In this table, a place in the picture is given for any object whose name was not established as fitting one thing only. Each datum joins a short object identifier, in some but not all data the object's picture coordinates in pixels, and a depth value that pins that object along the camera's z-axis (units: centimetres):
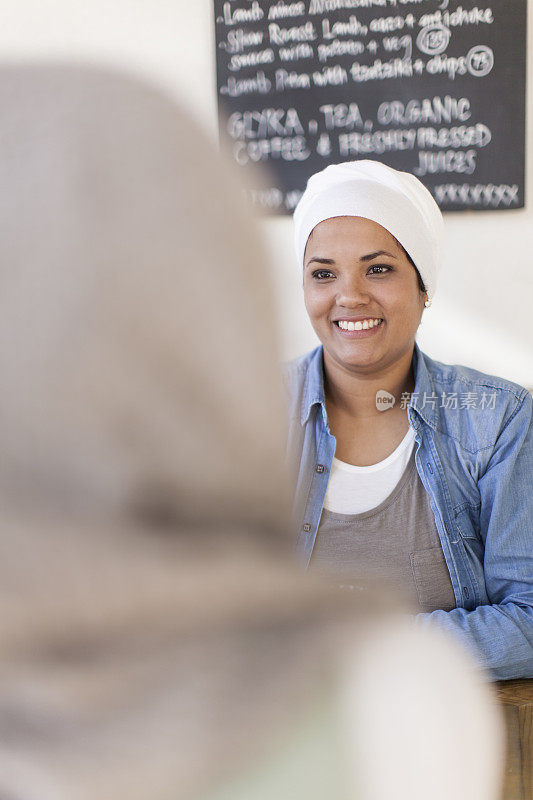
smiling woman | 139
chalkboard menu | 213
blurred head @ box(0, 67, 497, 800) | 31
